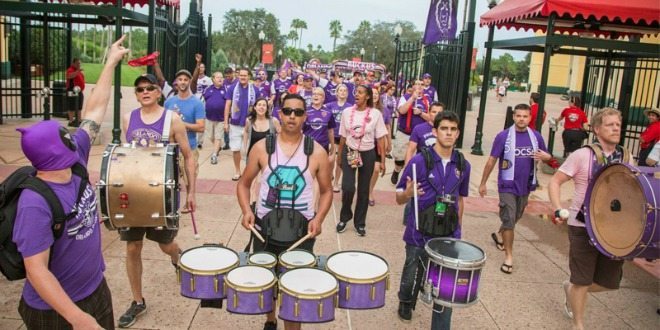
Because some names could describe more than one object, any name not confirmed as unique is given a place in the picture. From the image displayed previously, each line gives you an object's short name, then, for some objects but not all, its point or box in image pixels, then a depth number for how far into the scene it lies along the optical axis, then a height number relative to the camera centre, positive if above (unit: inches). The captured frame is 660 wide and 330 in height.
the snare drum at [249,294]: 117.4 -47.4
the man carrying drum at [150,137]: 167.3 -22.3
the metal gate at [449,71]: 539.5 +22.4
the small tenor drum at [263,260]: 130.5 -44.6
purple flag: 457.4 +60.2
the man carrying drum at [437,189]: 166.1 -30.6
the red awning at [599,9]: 325.7 +57.2
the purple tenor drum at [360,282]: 123.3 -44.9
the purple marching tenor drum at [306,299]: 115.0 -46.7
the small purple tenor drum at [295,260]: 130.4 -44.0
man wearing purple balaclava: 90.3 -32.4
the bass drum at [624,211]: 139.0 -29.2
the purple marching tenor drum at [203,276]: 122.4 -45.9
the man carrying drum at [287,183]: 147.5 -28.5
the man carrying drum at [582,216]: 167.6 -35.6
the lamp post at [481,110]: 515.5 -14.6
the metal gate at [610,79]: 495.8 +22.6
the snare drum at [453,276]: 137.1 -47.1
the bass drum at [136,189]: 147.9 -32.8
